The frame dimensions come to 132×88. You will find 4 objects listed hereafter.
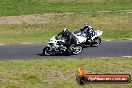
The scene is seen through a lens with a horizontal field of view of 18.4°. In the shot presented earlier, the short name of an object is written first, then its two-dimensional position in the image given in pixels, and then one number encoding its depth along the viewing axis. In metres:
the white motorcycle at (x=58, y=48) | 28.06
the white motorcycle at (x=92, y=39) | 30.57
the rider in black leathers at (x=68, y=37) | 28.17
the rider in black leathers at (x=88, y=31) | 30.92
